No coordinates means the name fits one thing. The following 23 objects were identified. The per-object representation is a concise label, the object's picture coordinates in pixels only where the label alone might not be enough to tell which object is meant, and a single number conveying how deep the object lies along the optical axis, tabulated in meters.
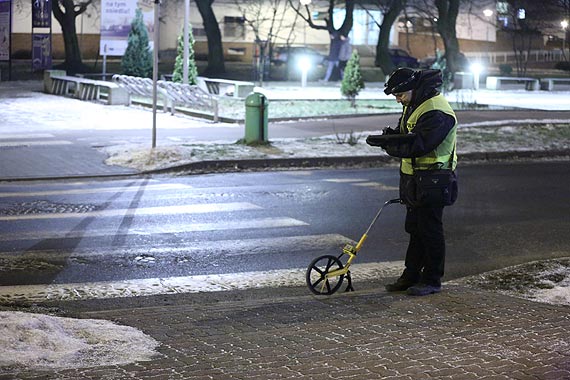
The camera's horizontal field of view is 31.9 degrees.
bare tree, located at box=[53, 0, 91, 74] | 43.91
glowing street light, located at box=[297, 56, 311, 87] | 37.22
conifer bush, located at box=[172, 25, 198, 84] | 28.98
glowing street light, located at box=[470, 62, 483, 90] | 41.62
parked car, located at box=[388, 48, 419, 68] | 53.67
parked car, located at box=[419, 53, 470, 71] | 49.72
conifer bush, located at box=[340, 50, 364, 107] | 27.73
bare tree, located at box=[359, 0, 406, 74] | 47.81
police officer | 7.25
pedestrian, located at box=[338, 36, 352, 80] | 45.59
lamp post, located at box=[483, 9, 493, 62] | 59.67
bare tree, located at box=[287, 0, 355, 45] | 46.06
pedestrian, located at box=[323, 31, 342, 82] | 44.34
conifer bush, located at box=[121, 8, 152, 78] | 33.56
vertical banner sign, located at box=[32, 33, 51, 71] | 36.00
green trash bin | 18.03
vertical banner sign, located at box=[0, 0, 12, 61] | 34.03
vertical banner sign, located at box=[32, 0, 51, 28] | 34.97
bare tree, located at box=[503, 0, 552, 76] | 52.24
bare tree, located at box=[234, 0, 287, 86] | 54.39
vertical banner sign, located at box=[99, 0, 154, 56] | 34.38
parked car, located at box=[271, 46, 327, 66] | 49.25
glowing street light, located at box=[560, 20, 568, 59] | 54.70
